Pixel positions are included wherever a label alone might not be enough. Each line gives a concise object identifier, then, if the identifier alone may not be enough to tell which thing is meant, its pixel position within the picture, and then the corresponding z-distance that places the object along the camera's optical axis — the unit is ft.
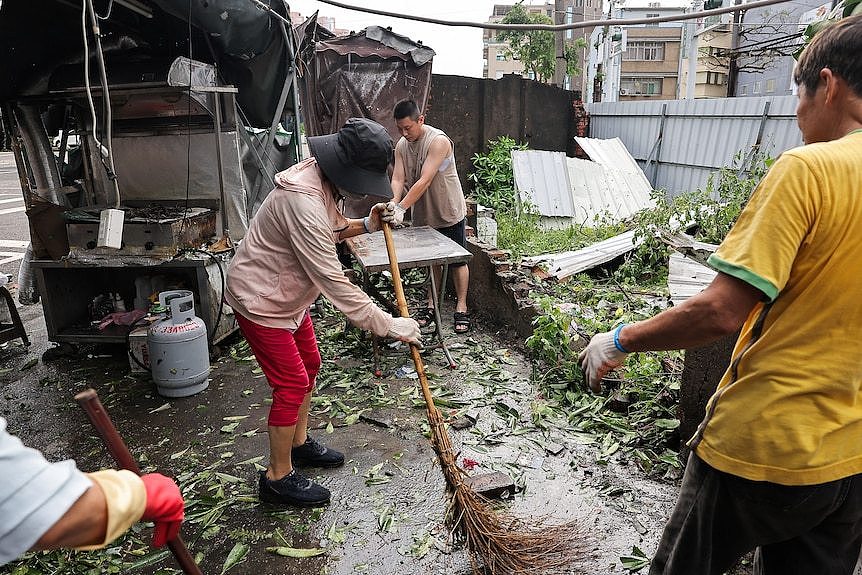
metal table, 15.58
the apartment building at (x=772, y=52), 45.30
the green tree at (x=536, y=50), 64.69
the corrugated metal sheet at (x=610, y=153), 37.37
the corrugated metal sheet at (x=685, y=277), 17.31
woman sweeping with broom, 9.61
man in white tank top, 18.51
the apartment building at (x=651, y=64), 131.54
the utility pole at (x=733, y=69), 47.03
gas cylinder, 15.26
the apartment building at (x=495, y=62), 213.87
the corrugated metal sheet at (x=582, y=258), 22.36
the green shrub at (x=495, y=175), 35.47
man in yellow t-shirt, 4.66
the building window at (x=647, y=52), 140.36
